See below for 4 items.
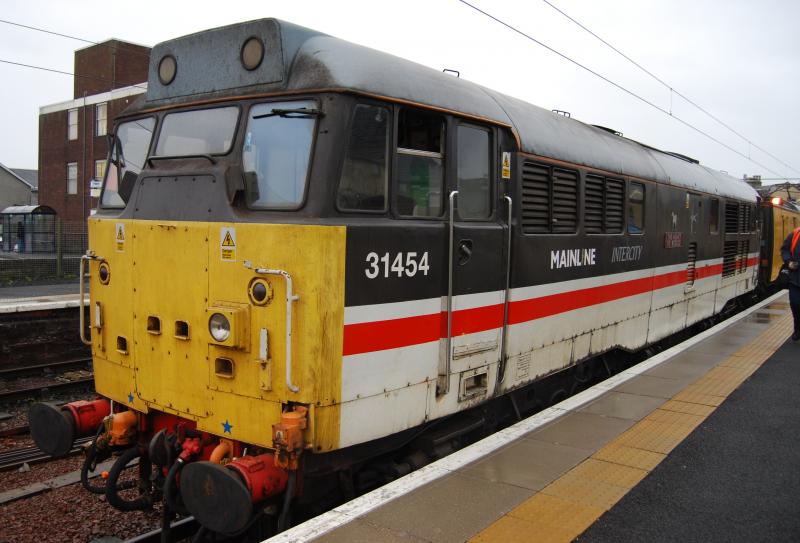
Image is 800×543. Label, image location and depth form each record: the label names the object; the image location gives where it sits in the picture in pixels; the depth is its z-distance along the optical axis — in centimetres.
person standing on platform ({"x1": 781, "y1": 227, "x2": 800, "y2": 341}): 964
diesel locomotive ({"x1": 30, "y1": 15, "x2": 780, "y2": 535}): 384
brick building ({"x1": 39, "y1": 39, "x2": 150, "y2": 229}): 3653
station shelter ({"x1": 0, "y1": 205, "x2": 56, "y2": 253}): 2619
